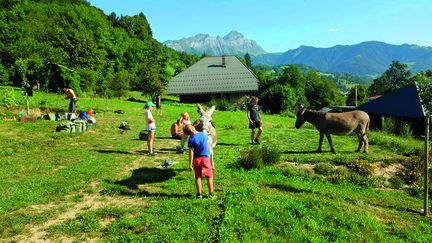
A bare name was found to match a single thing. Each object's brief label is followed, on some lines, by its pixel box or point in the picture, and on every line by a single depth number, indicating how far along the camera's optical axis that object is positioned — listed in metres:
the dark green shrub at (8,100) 23.95
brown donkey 15.62
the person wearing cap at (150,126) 14.51
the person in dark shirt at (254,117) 16.89
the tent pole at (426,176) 10.06
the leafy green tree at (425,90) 11.26
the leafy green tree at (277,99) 70.32
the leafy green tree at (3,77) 43.11
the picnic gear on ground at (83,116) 21.84
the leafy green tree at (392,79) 128.88
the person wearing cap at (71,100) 22.94
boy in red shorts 9.44
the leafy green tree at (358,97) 105.39
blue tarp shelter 32.94
